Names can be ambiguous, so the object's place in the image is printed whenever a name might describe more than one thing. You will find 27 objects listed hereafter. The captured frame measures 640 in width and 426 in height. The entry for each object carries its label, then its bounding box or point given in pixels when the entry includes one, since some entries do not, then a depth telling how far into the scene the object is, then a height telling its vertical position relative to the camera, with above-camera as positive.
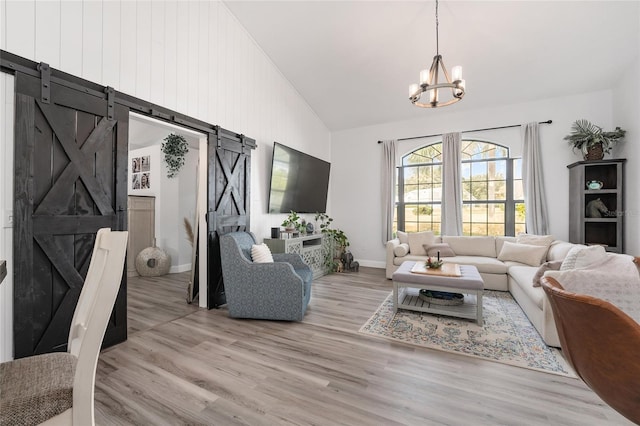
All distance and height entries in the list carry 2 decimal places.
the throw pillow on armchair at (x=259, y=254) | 3.20 -0.46
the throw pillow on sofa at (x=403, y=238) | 5.13 -0.42
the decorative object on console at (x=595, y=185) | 4.04 +0.44
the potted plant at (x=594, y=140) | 3.96 +1.08
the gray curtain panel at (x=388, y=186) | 5.73 +0.58
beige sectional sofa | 2.57 -0.73
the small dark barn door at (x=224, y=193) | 3.43 +0.28
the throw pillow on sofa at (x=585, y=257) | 2.19 -0.33
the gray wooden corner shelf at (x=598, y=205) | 3.92 +0.15
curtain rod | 4.66 +1.54
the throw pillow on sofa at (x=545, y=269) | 2.81 -0.54
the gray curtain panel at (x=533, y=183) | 4.59 +0.53
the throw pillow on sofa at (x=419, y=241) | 4.85 -0.45
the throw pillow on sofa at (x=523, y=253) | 4.04 -0.56
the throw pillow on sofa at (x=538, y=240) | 4.14 -0.38
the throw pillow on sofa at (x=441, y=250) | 4.67 -0.58
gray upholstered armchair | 2.91 -0.76
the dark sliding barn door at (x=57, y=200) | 1.92 +0.10
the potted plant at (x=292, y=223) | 4.57 -0.14
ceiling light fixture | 2.73 +1.30
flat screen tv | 4.43 +0.57
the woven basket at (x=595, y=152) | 4.05 +0.91
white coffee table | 2.85 -0.76
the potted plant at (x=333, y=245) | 5.43 -0.61
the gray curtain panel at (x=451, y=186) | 5.17 +0.52
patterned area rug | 2.22 -1.12
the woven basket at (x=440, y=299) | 3.20 -0.97
